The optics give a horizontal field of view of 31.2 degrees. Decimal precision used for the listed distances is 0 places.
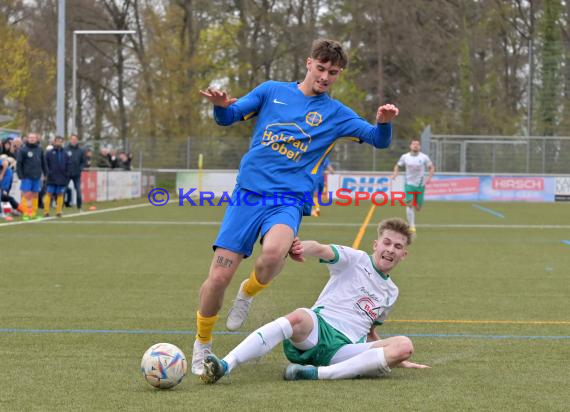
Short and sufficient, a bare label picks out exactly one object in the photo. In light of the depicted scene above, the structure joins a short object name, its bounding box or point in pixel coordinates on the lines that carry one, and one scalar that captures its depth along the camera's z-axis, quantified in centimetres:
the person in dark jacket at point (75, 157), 2619
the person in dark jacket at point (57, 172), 2484
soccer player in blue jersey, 638
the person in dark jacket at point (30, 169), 2338
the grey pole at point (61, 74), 2839
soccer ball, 571
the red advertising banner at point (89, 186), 3155
